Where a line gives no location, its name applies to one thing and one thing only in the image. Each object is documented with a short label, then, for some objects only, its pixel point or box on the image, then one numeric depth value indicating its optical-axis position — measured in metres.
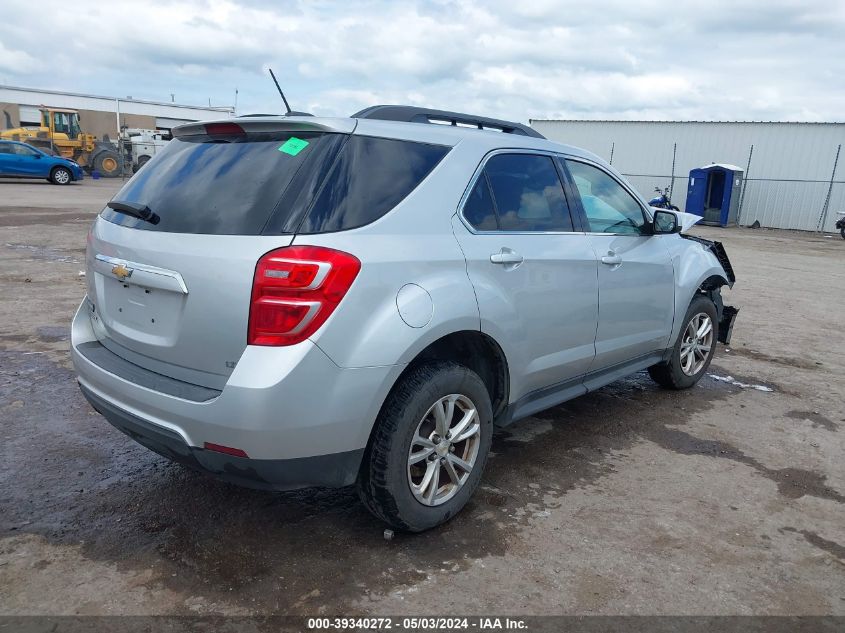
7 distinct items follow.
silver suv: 2.52
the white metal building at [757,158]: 24.59
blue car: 25.56
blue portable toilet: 24.30
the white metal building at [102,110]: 49.06
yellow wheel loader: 33.28
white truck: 35.91
